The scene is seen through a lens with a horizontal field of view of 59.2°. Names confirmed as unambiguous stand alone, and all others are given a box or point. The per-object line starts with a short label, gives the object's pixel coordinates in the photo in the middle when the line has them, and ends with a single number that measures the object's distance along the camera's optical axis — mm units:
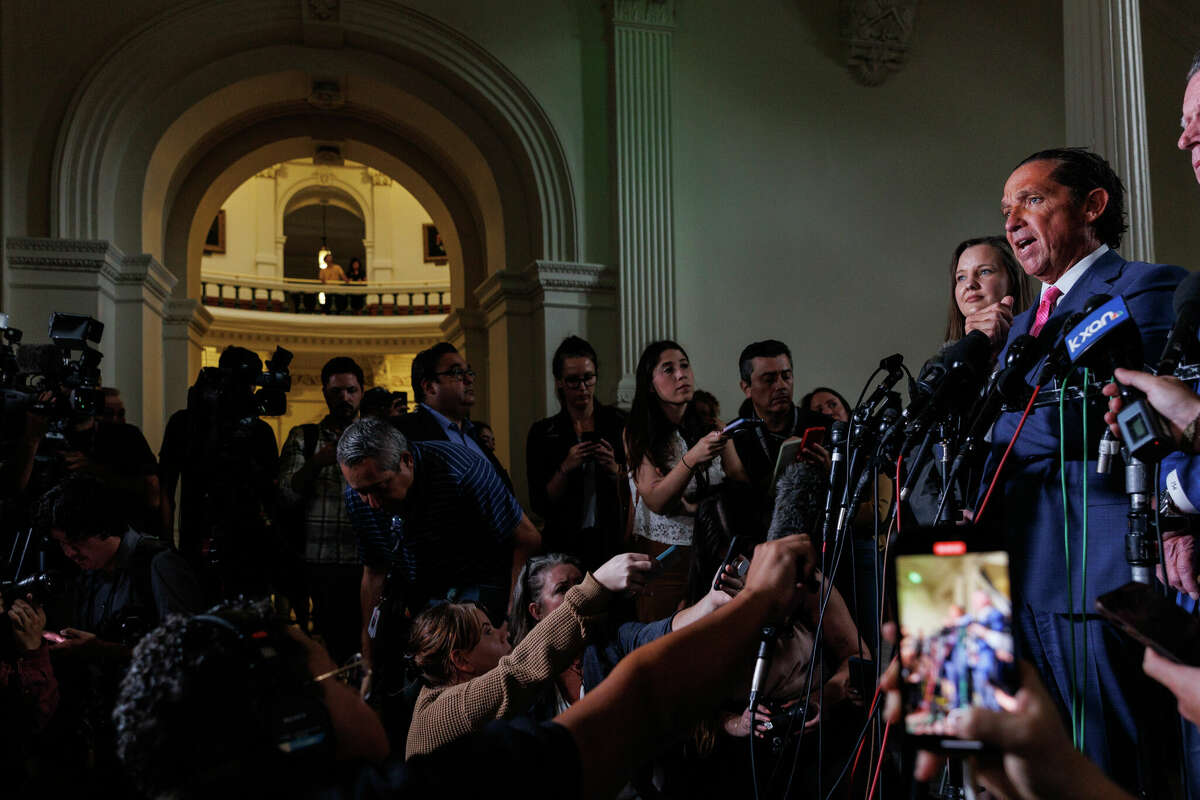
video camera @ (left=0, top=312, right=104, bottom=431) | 3186
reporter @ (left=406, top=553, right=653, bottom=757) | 1864
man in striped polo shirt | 3180
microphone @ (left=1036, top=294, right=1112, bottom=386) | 1767
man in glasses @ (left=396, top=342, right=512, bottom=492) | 4441
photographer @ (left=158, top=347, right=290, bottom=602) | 3814
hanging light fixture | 17891
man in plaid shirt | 4793
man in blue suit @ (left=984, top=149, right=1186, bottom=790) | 1991
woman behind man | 2861
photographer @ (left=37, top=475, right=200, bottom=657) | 3365
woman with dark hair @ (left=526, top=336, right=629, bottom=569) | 4328
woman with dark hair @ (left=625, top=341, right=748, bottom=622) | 3605
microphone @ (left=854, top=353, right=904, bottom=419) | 2068
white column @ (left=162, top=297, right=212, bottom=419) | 8188
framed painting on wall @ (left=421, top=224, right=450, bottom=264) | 19317
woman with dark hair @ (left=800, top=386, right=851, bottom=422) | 4668
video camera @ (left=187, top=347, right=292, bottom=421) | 3959
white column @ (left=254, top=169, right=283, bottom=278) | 18891
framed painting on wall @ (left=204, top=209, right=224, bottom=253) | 18578
